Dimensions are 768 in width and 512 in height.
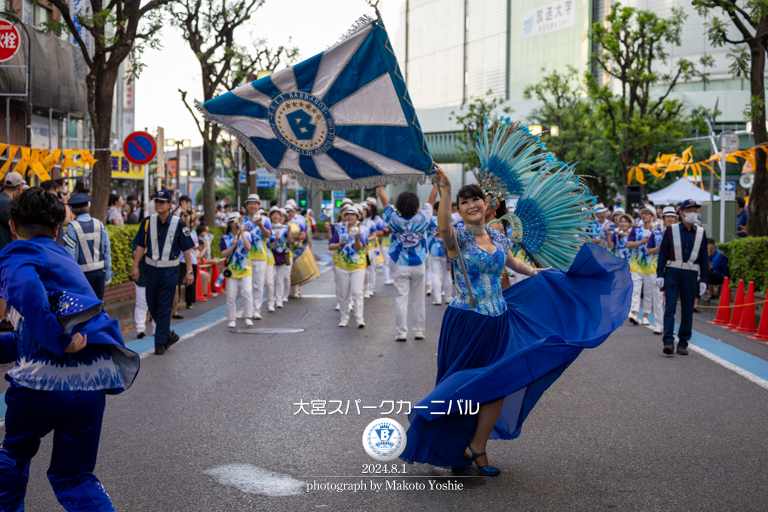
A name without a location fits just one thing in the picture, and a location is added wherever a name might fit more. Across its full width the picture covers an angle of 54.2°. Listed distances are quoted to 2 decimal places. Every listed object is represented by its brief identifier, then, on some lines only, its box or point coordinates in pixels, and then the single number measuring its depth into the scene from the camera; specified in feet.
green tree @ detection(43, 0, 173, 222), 47.55
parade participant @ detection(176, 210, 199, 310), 44.03
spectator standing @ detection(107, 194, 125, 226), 54.29
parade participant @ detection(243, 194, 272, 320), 40.91
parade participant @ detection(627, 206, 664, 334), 38.96
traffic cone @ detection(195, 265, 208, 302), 49.55
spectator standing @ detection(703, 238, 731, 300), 49.18
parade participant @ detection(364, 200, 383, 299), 49.75
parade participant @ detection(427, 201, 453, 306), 48.44
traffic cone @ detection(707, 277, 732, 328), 41.76
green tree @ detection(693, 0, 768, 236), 54.44
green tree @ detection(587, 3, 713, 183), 87.66
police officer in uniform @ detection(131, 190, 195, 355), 29.68
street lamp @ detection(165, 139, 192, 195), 93.30
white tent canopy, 90.17
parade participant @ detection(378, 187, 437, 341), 34.86
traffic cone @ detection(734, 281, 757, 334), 38.37
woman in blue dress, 14.03
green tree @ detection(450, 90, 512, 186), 146.55
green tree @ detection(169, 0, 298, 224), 74.79
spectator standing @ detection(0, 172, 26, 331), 29.84
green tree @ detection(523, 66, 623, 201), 135.23
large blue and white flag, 16.60
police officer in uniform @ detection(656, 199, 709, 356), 30.73
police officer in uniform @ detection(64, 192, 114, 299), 27.96
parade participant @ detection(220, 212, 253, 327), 37.47
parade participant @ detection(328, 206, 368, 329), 38.99
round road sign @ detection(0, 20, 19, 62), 43.91
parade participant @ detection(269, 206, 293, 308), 45.27
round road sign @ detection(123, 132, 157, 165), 47.47
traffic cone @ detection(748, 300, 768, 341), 35.42
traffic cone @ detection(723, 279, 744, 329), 39.81
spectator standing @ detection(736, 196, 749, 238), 65.98
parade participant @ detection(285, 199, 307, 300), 51.52
